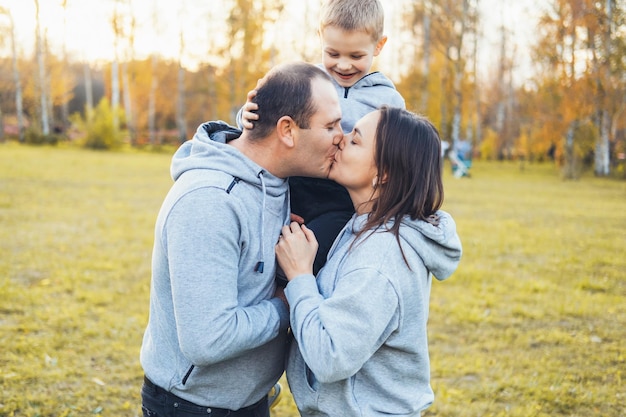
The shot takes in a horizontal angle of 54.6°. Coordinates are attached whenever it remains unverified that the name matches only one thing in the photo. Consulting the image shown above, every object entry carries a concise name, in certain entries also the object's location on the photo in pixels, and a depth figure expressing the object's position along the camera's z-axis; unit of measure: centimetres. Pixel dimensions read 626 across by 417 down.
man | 190
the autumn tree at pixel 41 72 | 3428
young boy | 301
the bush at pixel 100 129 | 3209
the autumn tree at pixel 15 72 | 3400
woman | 191
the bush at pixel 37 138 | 3241
